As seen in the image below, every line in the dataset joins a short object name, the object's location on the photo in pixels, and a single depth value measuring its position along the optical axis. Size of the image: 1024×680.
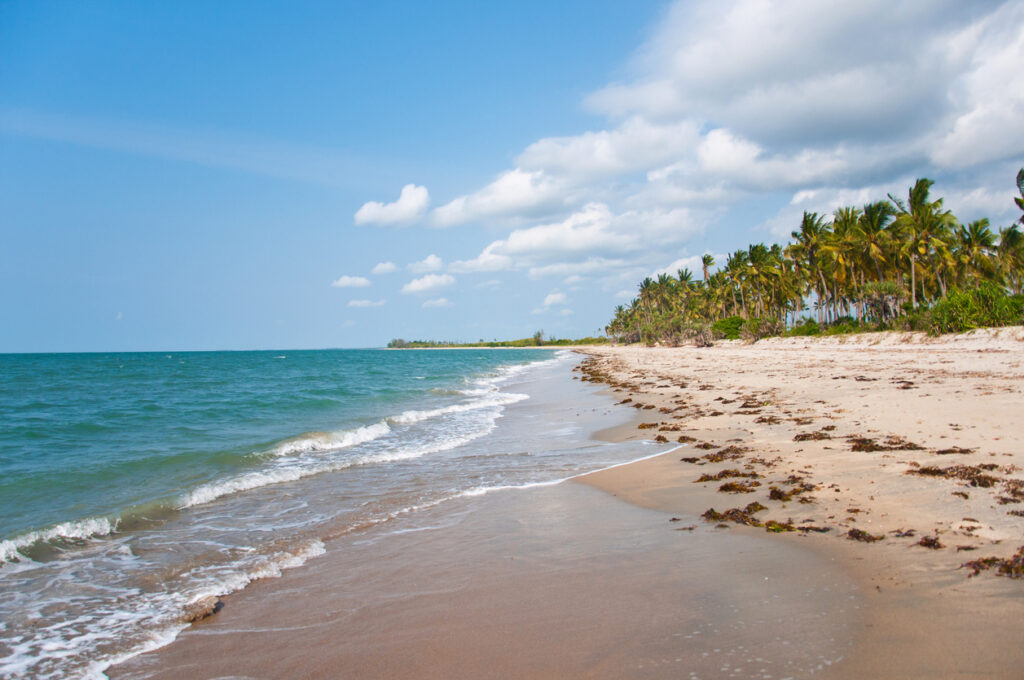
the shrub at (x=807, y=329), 58.03
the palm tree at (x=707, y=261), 108.31
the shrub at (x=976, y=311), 33.47
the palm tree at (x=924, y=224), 46.97
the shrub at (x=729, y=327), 76.00
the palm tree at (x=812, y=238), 60.41
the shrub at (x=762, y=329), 63.66
